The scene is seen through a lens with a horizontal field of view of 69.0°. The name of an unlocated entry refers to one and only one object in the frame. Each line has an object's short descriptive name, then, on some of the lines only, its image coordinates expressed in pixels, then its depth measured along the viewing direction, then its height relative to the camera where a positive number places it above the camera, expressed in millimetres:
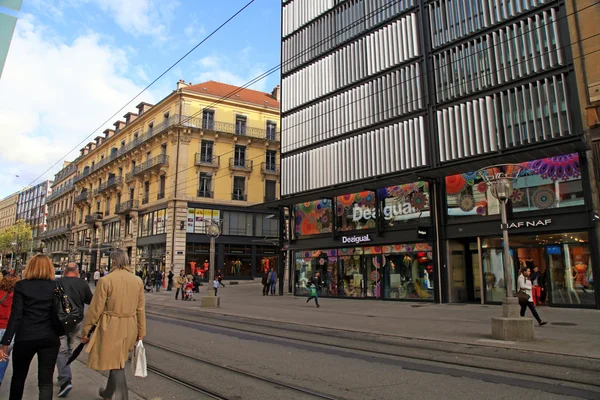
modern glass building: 16984 +5681
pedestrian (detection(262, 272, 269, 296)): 28125 -869
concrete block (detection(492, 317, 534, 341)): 9602 -1312
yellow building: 42406 +9544
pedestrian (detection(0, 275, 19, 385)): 5469 -319
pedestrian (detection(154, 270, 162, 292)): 33406 -621
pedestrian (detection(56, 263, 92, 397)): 5656 -332
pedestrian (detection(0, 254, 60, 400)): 4391 -583
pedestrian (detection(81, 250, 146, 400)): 4543 -528
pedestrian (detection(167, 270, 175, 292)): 33666 -632
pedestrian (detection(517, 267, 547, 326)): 11742 -523
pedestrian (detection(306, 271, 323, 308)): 19734 -839
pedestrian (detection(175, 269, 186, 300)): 25578 -602
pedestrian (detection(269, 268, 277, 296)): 27859 -702
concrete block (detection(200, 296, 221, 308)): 19859 -1380
